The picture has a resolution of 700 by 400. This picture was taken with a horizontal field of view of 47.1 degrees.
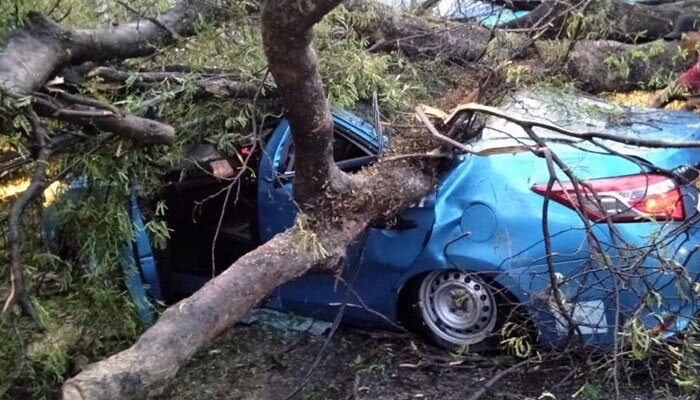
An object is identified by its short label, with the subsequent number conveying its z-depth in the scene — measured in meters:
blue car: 3.36
